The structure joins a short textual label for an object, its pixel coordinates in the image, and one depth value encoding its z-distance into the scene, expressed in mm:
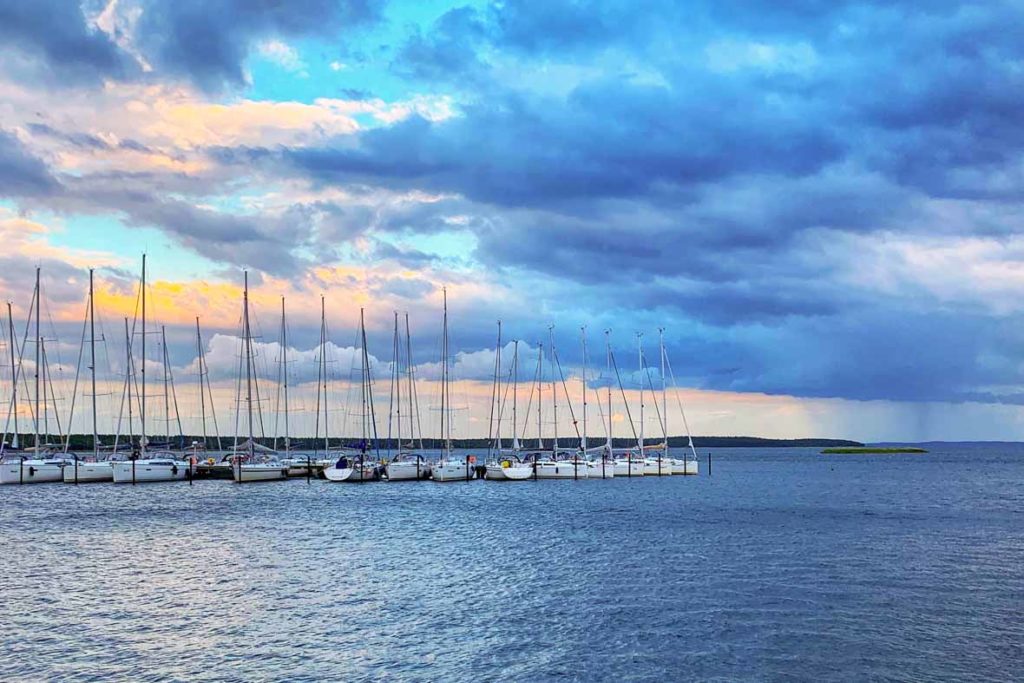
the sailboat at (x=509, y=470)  120688
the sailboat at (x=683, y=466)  146625
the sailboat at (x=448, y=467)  117206
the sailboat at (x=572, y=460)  126750
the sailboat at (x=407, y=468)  116562
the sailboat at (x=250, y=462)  110000
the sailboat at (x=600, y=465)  129250
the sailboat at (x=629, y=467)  135375
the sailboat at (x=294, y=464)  121000
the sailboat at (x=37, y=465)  109875
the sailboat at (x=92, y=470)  108506
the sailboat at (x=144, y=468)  109375
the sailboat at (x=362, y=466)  115625
